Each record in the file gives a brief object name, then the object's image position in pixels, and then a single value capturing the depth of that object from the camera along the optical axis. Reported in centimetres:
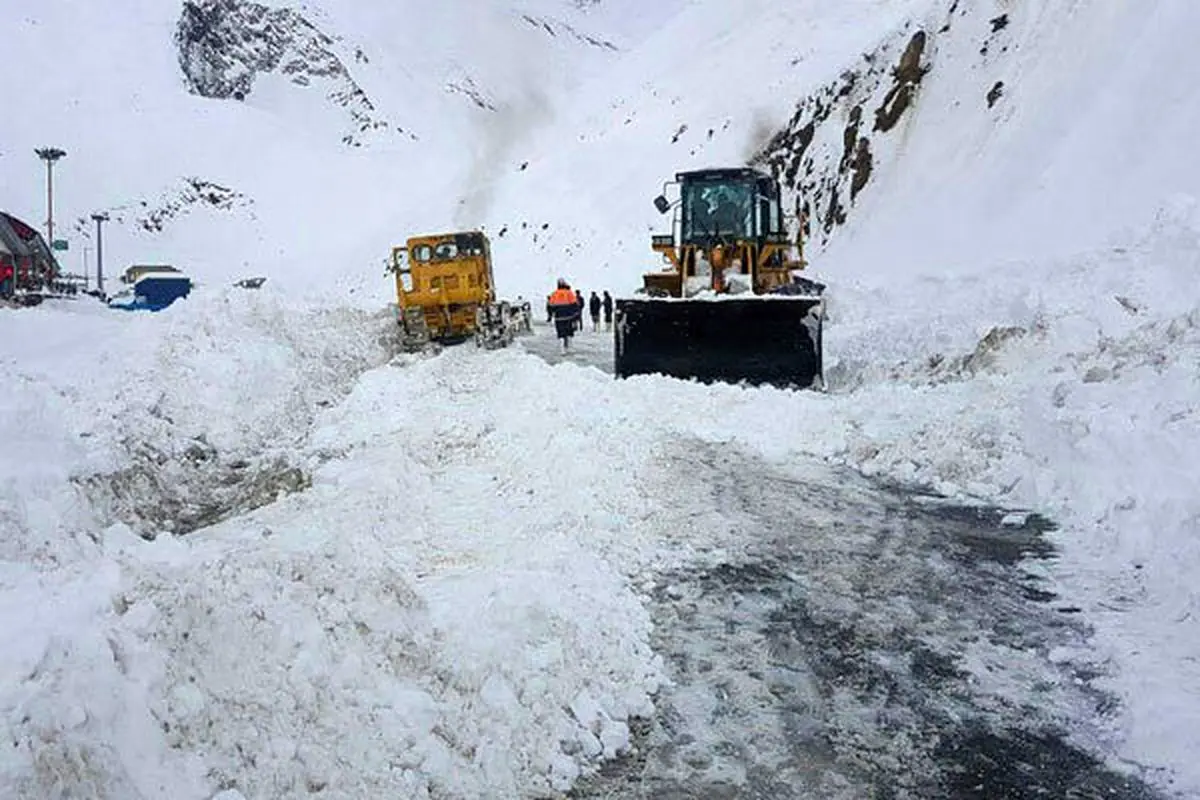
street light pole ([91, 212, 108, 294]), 6700
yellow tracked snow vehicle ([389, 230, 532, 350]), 2344
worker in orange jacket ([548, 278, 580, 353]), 2242
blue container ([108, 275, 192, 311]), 4788
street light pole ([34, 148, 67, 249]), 5775
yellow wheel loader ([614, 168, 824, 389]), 1390
